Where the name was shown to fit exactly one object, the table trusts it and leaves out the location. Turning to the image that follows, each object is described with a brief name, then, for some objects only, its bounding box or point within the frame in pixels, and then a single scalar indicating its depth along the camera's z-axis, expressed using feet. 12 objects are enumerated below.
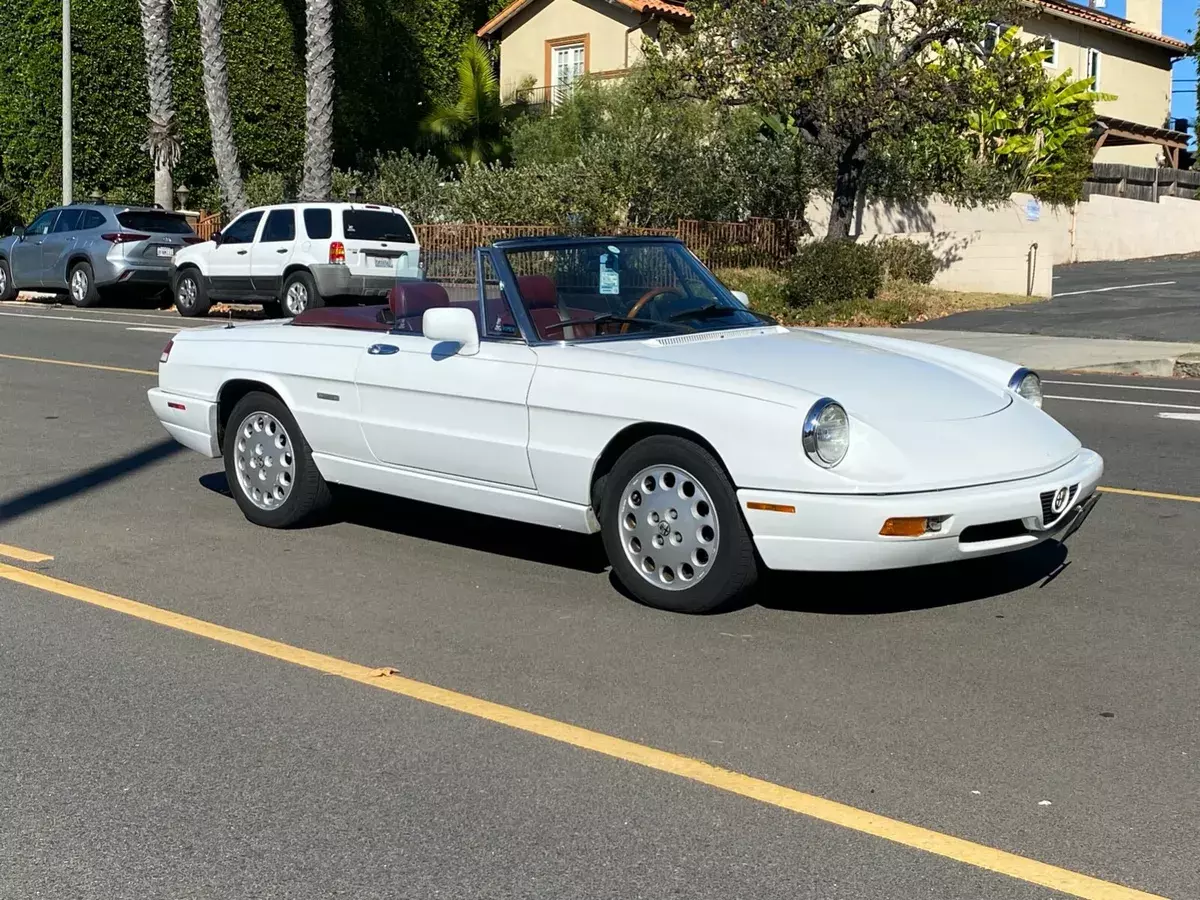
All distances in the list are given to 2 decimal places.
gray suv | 81.51
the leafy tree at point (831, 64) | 73.87
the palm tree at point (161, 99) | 95.91
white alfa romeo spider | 18.45
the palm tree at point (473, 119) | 124.47
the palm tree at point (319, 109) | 91.71
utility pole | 96.48
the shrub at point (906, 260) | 83.87
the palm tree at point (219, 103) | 93.81
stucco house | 121.49
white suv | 71.36
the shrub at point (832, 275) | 75.56
